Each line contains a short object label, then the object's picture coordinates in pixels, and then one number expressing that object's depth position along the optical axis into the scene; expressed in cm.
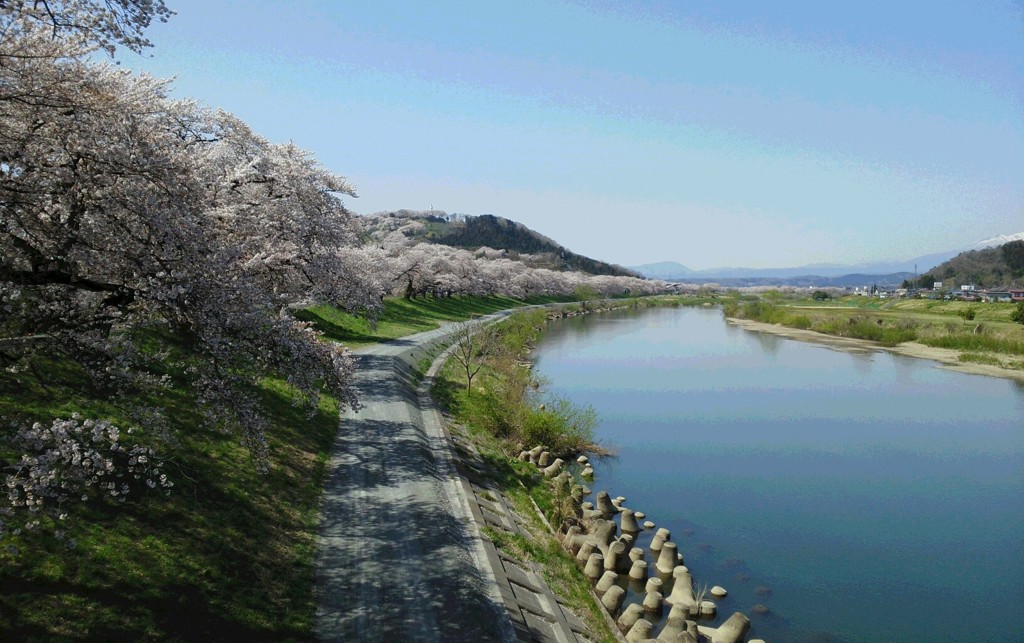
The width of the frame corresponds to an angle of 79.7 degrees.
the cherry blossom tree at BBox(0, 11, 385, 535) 791
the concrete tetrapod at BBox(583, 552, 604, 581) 1531
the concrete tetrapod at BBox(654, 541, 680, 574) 1639
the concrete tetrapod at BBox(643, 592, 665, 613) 1435
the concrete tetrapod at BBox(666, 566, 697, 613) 1444
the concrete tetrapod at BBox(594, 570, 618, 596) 1470
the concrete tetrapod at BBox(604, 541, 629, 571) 1608
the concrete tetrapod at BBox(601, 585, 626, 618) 1388
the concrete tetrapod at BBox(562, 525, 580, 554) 1662
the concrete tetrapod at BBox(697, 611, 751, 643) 1304
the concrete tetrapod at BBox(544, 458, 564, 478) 2216
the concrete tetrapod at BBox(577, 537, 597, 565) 1590
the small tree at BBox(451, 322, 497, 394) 3192
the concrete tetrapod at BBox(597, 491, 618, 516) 1963
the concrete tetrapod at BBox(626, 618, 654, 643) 1273
